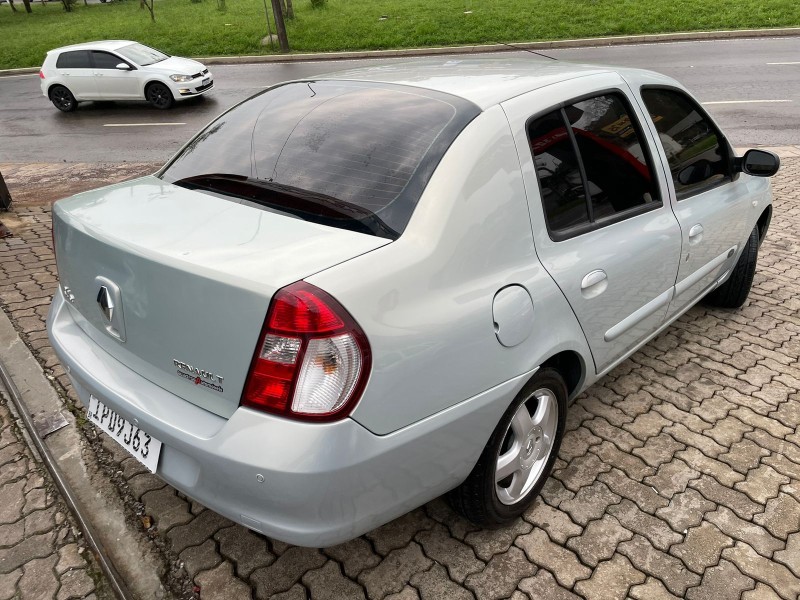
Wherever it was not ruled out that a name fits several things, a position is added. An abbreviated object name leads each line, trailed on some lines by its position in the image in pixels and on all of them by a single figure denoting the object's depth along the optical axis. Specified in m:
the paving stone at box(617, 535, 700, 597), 2.24
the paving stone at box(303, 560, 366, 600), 2.21
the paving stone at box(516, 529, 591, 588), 2.28
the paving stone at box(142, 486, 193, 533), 2.54
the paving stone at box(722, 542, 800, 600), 2.21
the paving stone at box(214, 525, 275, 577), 2.33
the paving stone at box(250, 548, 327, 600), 2.24
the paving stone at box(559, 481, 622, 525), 2.54
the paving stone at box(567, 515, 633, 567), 2.36
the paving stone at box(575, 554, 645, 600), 2.20
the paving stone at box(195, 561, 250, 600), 2.21
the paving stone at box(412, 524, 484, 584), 2.31
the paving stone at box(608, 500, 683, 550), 2.42
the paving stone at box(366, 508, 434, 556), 2.43
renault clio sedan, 1.72
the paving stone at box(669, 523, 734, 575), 2.32
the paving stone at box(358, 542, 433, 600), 2.24
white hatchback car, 12.73
